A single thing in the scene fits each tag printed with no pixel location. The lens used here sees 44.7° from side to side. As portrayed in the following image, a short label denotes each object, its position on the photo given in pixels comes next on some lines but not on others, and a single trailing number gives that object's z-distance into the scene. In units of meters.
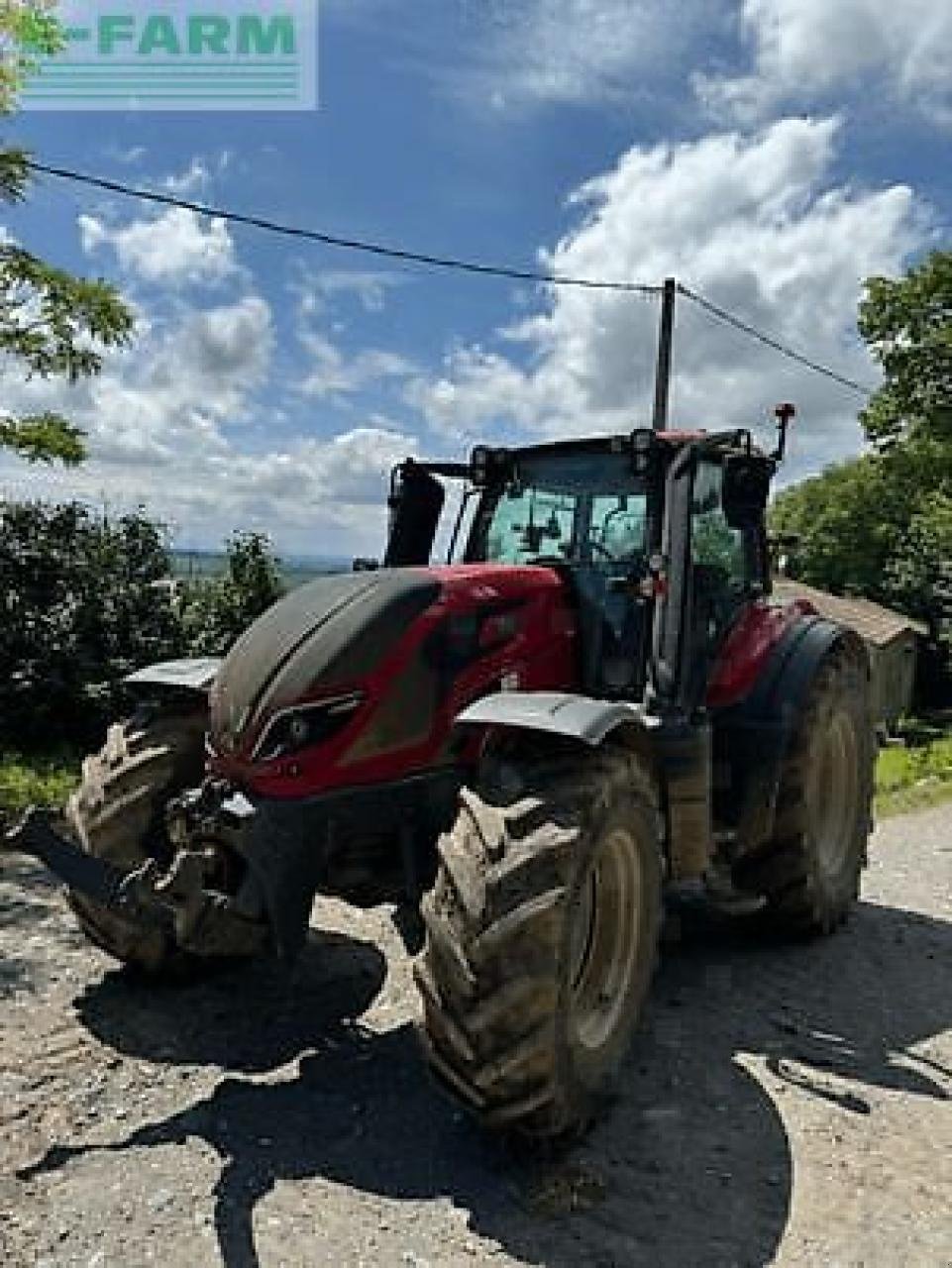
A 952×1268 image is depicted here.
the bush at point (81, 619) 10.54
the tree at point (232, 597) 11.91
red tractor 3.31
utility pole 14.32
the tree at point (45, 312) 8.01
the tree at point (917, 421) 26.86
